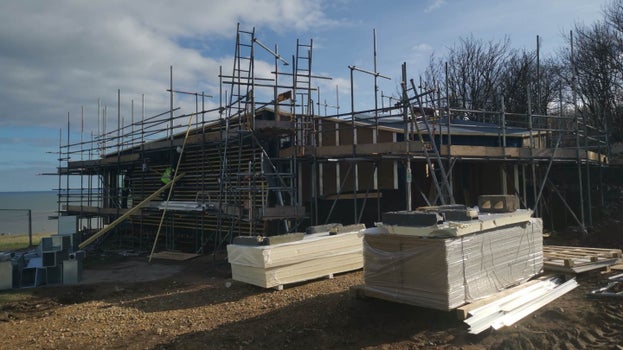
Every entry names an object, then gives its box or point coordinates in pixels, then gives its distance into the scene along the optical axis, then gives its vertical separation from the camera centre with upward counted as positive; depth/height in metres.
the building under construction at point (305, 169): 12.23 +0.70
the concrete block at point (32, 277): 10.99 -2.00
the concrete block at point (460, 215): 6.43 -0.39
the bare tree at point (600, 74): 24.28 +6.30
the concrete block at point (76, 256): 11.38 -1.54
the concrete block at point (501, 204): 7.37 -0.28
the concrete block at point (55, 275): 11.19 -1.98
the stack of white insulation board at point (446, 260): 5.99 -1.04
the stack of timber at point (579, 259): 8.09 -1.41
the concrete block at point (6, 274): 10.62 -1.85
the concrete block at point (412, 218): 6.00 -0.41
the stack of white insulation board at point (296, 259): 8.84 -1.42
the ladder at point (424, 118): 10.26 +1.72
